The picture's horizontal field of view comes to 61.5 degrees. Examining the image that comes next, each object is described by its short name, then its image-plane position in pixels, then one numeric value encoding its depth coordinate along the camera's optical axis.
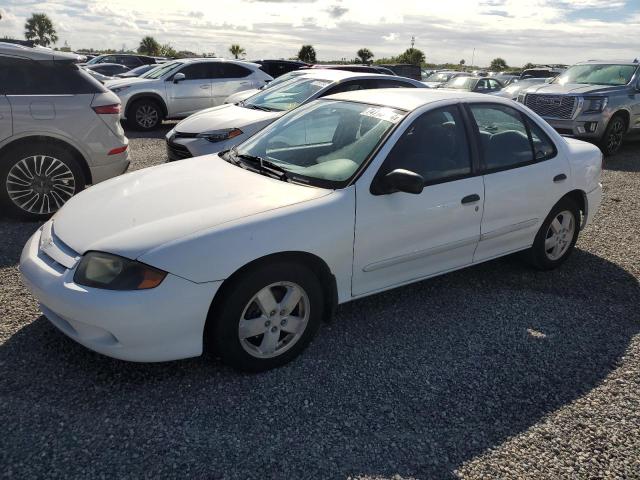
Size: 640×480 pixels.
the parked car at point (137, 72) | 17.53
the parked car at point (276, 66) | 18.25
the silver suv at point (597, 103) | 10.31
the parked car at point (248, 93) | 9.77
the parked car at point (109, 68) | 20.89
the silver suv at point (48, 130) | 5.34
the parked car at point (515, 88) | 14.43
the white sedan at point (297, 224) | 2.72
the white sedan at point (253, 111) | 6.93
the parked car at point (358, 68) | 11.48
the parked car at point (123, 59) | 24.58
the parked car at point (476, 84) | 15.95
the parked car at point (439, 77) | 20.61
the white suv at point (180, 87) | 12.07
